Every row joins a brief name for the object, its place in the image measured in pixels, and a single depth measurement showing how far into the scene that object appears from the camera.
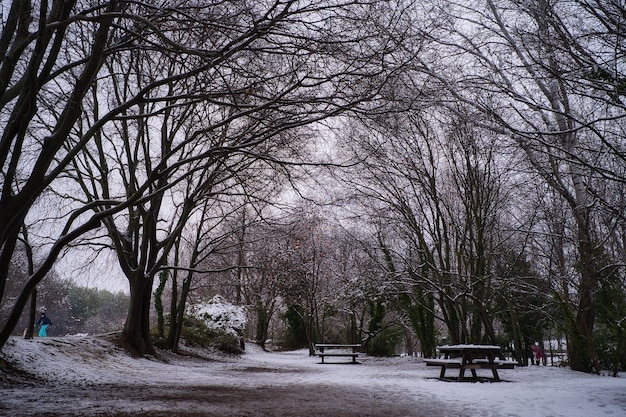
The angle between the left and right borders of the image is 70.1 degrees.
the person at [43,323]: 15.70
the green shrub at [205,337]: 18.75
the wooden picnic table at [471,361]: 8.86
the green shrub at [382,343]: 22.12
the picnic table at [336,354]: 15.28
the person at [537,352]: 21.36
